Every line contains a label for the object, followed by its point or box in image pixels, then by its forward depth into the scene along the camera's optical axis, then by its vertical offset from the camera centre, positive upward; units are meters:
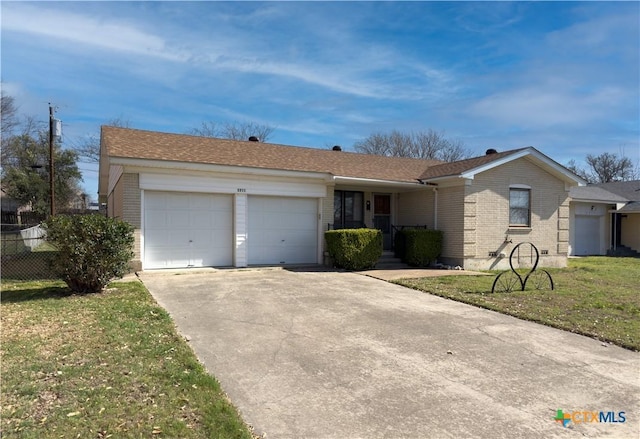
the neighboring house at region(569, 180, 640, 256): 21.66 -0.08
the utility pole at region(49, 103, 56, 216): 17.89 +3.45
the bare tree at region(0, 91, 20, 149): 27.02 +6.72
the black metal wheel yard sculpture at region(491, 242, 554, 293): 9.94 -1.55
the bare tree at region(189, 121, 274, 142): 37.38 +7.30
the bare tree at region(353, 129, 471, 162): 39.34 +6.68
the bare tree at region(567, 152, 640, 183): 51.62 +6.46
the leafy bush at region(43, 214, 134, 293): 7.86 -0.57
